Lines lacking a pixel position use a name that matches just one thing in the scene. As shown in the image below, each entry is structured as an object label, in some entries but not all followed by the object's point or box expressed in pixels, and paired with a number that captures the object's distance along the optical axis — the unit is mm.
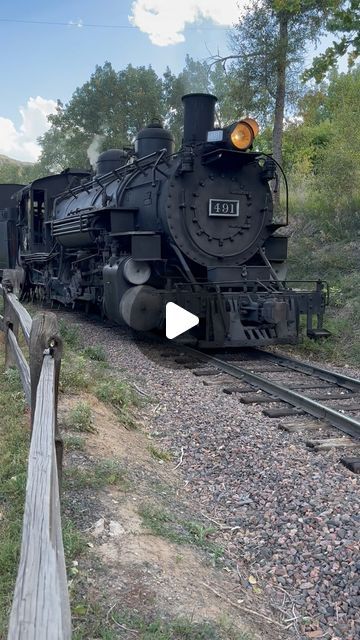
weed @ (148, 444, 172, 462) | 4645
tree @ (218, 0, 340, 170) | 15562
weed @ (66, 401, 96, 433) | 4594
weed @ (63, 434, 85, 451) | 4193
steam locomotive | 8086
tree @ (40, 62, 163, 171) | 37031
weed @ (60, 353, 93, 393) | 5756
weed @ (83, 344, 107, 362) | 7914
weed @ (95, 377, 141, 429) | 5599
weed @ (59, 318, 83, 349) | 8752
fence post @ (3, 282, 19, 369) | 6715
